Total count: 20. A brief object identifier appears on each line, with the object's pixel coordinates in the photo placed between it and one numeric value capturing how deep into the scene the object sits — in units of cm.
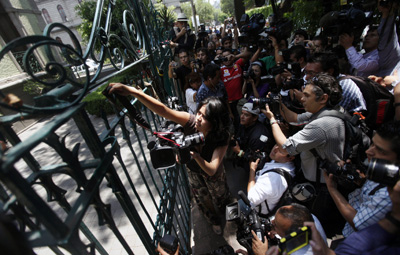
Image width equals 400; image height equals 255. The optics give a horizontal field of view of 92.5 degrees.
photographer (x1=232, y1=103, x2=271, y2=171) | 269
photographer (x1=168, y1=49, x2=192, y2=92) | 414
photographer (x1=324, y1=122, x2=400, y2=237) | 119
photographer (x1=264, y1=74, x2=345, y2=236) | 180
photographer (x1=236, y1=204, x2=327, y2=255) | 148
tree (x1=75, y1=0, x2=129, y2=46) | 1114
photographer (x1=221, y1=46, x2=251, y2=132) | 405
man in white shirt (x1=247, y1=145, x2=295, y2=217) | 196
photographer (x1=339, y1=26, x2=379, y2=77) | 283
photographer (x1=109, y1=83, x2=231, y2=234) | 168
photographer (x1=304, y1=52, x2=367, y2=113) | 226
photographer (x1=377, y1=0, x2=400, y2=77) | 265
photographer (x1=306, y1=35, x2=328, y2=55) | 340
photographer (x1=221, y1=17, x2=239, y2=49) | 581
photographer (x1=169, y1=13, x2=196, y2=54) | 529
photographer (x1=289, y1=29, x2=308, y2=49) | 403
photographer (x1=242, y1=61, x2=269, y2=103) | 372
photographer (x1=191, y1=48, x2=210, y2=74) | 414
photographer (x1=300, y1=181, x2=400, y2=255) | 96
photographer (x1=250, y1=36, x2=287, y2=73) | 385
